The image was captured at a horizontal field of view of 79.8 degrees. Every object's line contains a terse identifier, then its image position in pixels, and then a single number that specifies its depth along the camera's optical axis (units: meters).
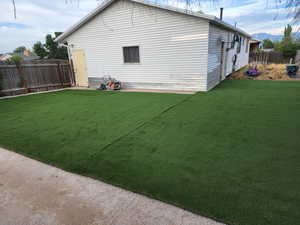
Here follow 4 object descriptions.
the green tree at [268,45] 35.75
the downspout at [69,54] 10.38
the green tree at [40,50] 25.30
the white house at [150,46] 7.18
